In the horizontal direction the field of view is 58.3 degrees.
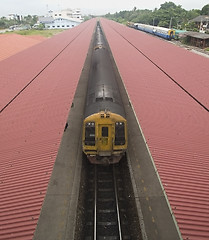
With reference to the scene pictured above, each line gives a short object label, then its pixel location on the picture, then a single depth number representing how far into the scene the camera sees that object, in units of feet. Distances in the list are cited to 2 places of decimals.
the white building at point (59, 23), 382.83
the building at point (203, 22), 227.79
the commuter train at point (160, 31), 177.71
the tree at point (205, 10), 275.22
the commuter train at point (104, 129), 32.68
